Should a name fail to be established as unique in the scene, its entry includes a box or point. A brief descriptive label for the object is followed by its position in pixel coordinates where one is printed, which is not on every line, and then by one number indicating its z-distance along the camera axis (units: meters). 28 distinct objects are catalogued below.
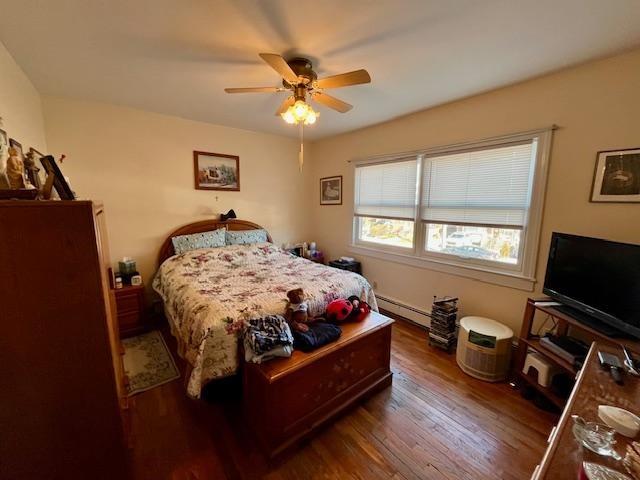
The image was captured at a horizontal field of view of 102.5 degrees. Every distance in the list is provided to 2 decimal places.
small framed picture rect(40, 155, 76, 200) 1.22
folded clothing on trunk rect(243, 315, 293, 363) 1.53
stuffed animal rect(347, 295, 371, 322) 2.11
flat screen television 1.56
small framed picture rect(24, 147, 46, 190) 1.60
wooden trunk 1.51
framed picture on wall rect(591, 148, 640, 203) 1.75
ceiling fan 1.66
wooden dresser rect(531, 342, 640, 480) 0.78
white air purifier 2.17
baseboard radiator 3.08
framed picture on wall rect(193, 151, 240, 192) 3.43
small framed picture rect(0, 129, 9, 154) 1.43
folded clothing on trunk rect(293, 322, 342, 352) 1.68
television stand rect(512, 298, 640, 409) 1.57
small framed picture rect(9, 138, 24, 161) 1.70
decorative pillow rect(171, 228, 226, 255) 3.18
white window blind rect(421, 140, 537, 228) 2.31
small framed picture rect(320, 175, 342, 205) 4.10
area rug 2.13
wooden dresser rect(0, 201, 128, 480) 0.94
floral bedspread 1.68
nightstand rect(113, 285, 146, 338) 2.71
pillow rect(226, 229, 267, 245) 3.58
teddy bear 1.89
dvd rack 2.60
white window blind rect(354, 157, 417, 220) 3.20
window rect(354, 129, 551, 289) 2.27
